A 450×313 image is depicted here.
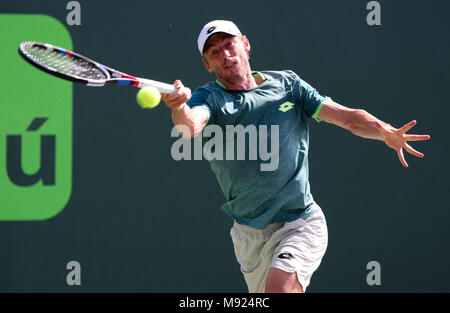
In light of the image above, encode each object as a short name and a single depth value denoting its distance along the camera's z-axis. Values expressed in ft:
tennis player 19.53
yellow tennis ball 14.58
